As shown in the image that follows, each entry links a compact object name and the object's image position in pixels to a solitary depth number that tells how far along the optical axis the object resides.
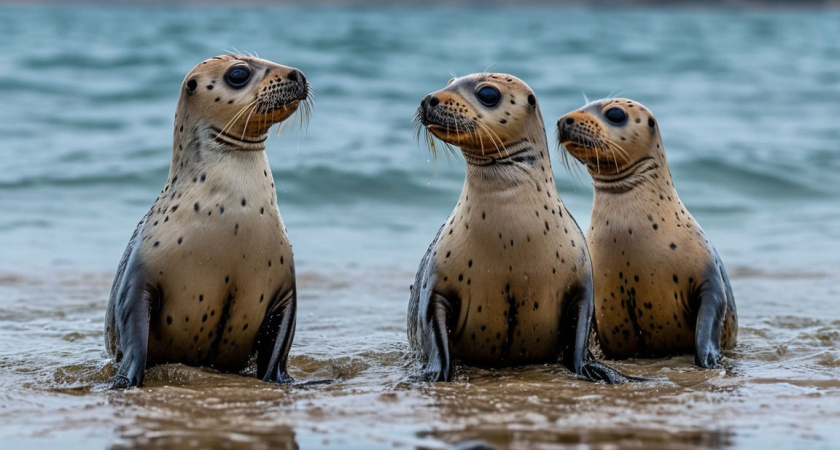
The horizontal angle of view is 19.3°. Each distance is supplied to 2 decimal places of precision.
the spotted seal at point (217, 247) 11.26
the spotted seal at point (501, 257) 11.71
